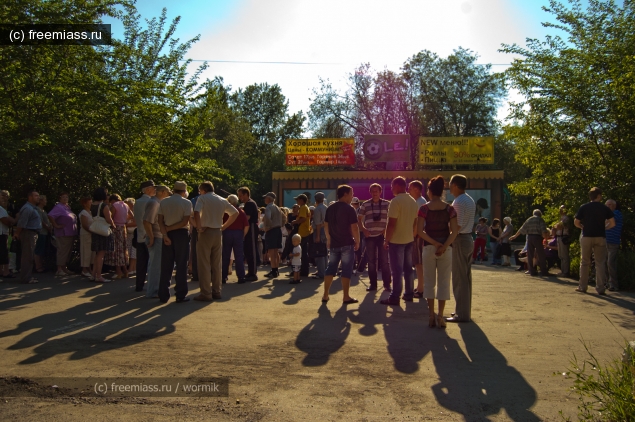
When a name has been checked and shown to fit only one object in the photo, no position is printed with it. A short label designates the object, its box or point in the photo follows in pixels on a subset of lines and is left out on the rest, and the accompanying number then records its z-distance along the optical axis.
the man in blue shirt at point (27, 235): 12.55
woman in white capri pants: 7.91
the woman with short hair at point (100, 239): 12.74
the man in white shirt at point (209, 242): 10.07
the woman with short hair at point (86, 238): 12.93
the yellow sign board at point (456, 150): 38.06
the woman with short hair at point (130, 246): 13.81
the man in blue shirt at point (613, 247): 12.49
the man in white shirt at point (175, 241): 9.78
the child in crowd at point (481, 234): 22.92
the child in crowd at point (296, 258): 13.06
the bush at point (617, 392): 3.83
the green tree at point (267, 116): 72.12
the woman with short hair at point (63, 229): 13.72
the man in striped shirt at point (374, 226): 11.79
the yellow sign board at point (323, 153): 39.16
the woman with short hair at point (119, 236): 13.29
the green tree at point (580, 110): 14.24
